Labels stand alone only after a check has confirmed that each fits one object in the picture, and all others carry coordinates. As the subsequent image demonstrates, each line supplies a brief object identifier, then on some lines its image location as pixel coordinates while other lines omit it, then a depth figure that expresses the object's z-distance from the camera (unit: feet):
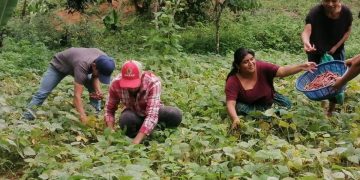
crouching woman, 16.78
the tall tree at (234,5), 36.76
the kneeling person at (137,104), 14.65
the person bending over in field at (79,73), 16.76
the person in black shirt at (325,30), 18.45
